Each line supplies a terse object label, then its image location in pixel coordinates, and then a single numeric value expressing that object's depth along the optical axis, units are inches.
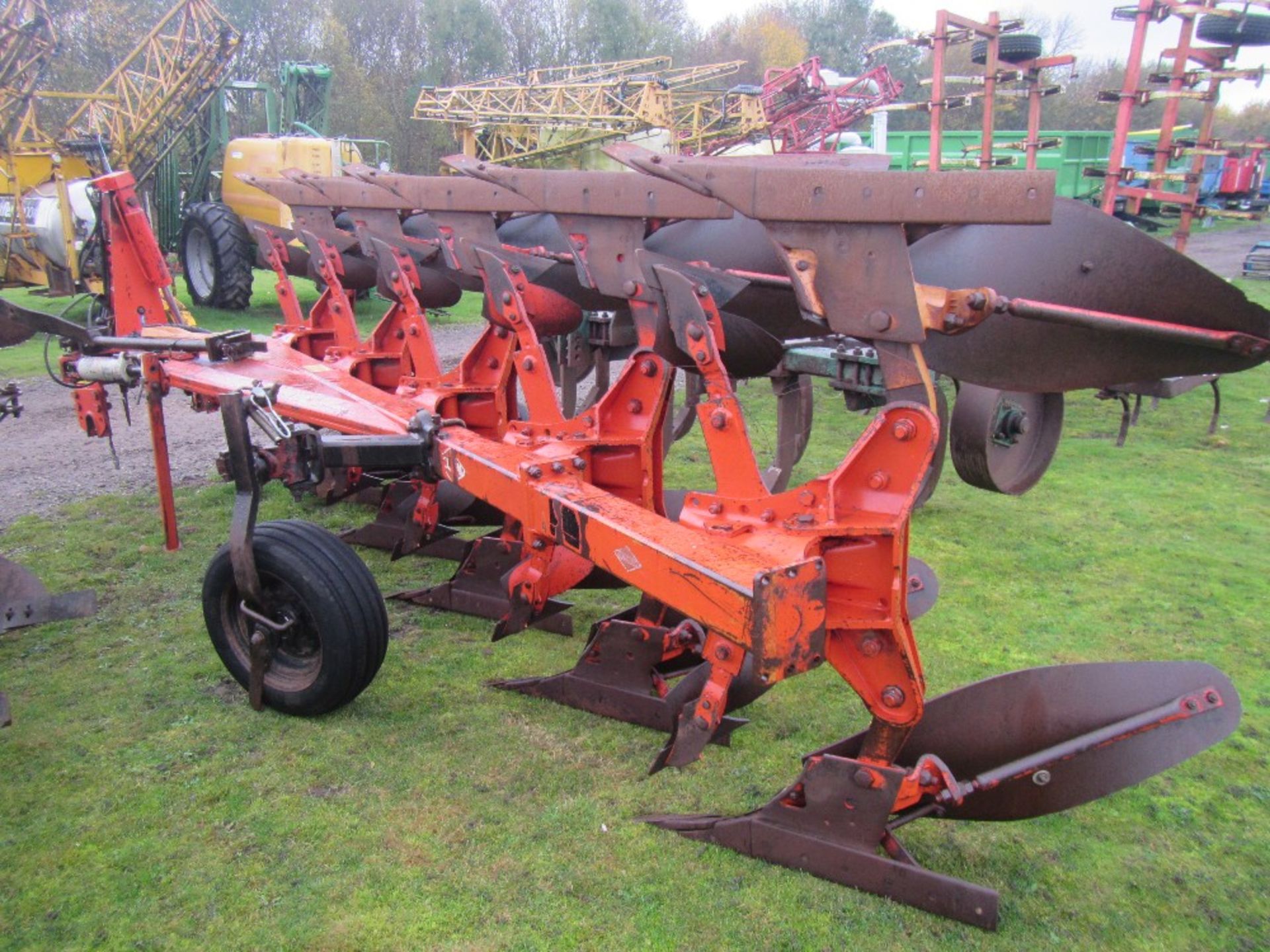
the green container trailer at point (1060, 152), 593.3
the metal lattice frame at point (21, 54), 425.1
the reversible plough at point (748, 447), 96.0
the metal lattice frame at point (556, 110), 663.1
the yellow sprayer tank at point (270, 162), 485.7
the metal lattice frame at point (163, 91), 502.6
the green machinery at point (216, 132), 531.8
